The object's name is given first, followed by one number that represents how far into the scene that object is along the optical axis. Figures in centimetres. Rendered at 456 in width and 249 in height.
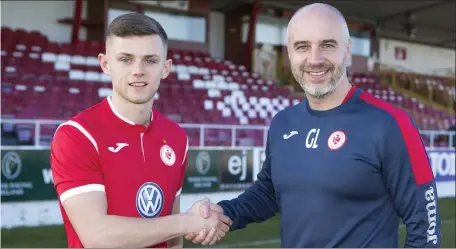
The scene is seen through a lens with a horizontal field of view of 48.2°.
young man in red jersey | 200
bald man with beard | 189
